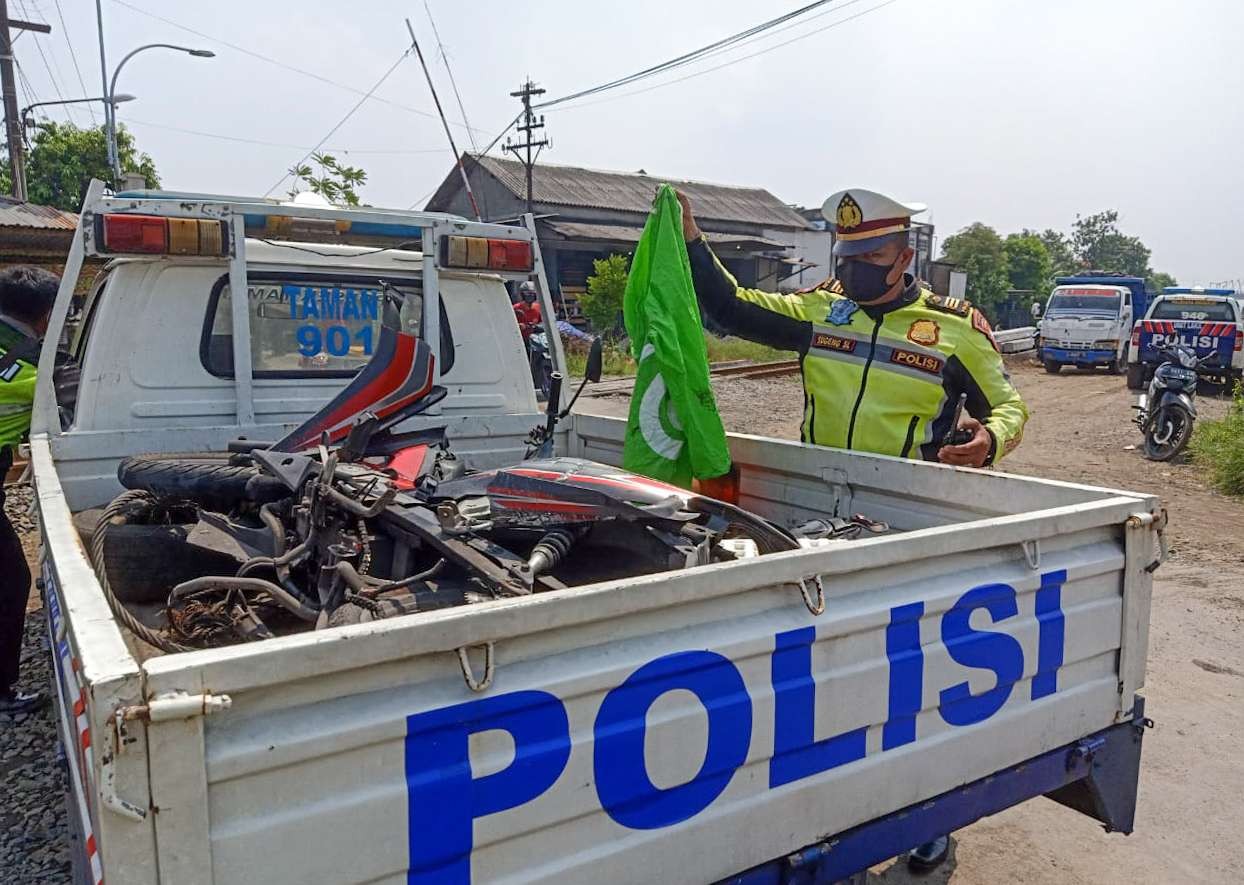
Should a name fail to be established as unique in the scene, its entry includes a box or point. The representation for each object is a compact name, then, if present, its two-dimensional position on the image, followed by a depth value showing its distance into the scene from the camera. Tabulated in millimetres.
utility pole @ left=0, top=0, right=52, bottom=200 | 18031
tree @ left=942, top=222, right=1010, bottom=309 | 42312
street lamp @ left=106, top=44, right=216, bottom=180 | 16938
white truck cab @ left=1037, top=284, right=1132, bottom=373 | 20984
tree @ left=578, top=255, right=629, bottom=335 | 22344
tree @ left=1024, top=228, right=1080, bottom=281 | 70562
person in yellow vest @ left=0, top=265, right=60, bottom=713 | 3801
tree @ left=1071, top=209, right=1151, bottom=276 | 74625
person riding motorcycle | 13289
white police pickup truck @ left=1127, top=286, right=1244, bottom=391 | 16625
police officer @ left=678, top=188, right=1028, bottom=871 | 3545
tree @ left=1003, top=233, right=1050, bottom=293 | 48719
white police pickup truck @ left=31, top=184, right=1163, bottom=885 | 1364
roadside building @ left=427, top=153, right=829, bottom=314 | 28484
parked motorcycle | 10492
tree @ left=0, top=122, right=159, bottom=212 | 28156
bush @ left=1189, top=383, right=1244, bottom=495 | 8883
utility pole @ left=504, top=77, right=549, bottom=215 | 26250
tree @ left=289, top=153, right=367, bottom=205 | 19828
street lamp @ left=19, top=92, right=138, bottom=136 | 17469
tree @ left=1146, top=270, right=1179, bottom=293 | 76500
